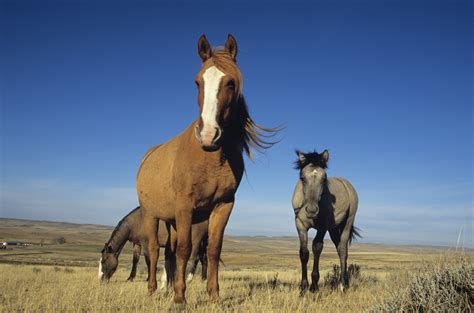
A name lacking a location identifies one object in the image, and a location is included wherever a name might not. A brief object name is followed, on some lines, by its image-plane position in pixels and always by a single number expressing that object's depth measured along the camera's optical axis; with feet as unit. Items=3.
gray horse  26.35
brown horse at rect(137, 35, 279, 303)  15.08
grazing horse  43.34
